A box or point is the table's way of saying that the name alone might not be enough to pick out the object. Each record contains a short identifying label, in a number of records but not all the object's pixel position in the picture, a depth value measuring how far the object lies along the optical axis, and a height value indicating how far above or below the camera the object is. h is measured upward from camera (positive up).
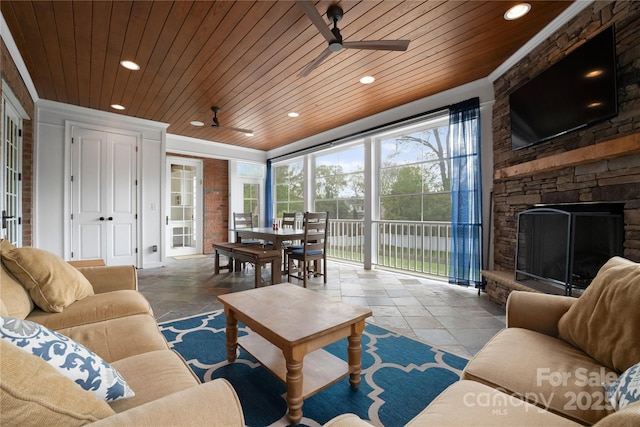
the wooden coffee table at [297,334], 1.35 -0.62
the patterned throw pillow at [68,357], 0.76 -0.40
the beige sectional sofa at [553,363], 0.87 -0.60
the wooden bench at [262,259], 3.44 -0.55
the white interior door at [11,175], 2.83 +0.46
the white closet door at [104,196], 4.33 +0.31
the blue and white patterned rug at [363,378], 1.43 -1.00
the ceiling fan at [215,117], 4.27 +1.55
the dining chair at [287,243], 4.16 -0.48
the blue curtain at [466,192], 3.48 +0.28
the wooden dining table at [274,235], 3.60 -0.27
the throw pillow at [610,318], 1.04 -0.43
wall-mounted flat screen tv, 1.97 +0.98
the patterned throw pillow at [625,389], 0.78 -0.52
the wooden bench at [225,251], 4.10 -0.53
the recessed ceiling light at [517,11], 2.12 +1.57
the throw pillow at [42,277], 1.47 -0.34
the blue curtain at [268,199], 7.11 +0.40
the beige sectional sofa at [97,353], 0.56 -0.45
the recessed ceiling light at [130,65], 2.95 +1.60
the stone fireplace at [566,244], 2.11 -0.26
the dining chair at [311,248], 3.71 -0.47
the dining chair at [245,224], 4.84 -0.16
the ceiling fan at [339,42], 2.07 +1.29
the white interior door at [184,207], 6.27 +0.19
